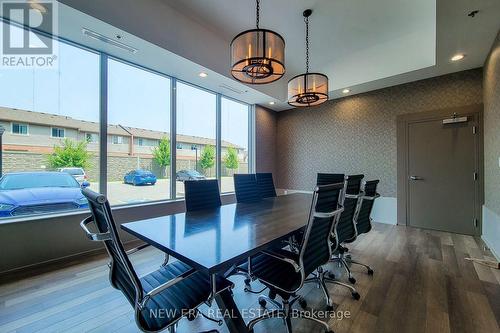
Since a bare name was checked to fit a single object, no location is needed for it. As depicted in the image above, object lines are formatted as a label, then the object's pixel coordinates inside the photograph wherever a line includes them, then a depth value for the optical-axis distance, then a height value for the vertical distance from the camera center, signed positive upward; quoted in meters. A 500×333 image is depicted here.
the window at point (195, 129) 4.02 +0.78
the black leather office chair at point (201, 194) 2.29 -0.31
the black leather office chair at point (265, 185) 3.30 -0.29
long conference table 1.12 -0.47
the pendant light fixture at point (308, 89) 2.75 +1.05
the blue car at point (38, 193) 2.42 -0.32
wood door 3.61 -0.16
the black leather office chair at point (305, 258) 1.36 -0.65
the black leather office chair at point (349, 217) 1.98 -0.51
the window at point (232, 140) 4.92 +0.67
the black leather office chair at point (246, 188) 2.91 -0.30
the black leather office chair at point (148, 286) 0.94 -0.72
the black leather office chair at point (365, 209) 2.35 -0.50
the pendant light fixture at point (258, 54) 1.96 +1.09
